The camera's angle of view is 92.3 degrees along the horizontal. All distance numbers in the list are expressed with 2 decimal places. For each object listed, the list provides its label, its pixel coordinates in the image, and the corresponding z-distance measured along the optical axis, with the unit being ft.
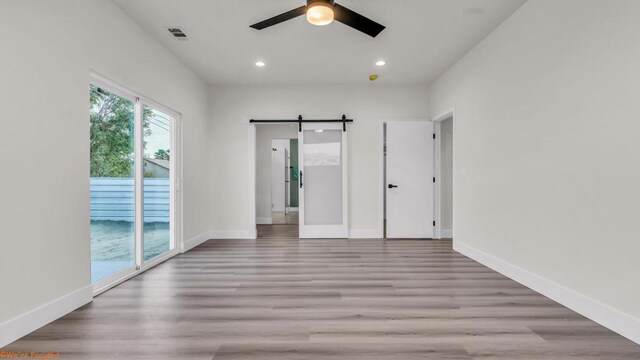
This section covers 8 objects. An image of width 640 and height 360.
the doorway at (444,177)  17.53
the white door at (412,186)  17.53
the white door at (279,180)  29.68
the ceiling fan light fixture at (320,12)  7.82
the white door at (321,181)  17.88
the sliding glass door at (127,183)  9.44
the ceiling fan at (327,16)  7.86
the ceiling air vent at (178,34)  11.30
